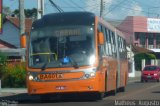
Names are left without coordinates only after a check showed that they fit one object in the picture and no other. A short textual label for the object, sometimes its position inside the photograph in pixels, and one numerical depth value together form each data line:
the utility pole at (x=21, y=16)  28.24
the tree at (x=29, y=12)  79.46
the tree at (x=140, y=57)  63.00
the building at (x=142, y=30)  72.48
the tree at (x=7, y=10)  84.42
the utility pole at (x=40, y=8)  28.31
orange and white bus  17.54
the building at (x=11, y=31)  52.18
